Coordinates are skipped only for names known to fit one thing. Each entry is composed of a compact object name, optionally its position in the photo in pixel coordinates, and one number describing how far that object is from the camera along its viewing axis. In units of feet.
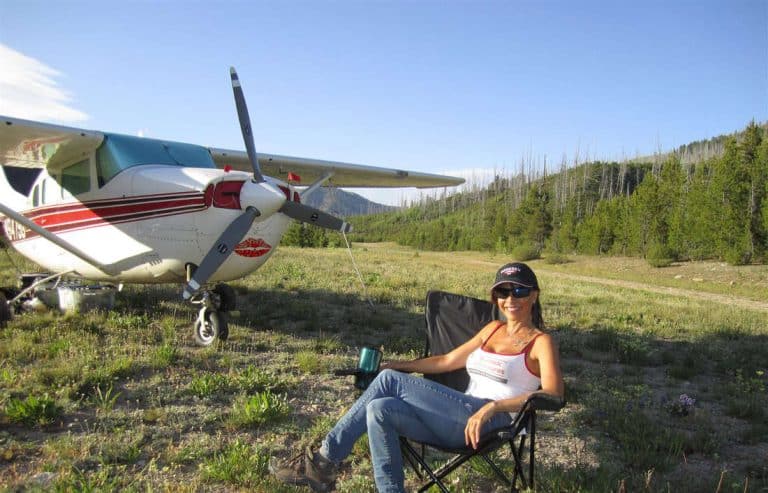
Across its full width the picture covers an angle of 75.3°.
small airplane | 18.99
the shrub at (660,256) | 100.17
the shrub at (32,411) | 11.73
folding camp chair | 8.08
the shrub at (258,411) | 12.30
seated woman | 8.40
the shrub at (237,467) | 9.50
